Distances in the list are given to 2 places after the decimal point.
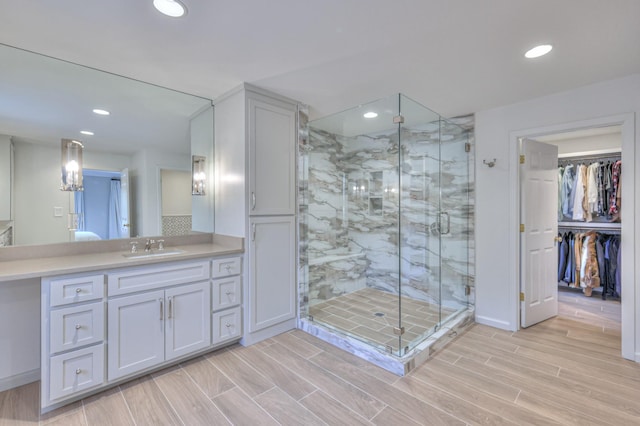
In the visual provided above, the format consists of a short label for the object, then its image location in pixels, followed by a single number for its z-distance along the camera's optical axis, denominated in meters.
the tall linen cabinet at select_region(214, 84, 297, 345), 2.66
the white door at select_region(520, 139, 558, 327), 3.04
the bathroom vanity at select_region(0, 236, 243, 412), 1.78
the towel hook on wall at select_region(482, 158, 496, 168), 3.12
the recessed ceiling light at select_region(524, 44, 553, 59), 1.96
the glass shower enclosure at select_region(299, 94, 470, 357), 3.09
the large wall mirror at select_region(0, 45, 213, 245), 2.10
